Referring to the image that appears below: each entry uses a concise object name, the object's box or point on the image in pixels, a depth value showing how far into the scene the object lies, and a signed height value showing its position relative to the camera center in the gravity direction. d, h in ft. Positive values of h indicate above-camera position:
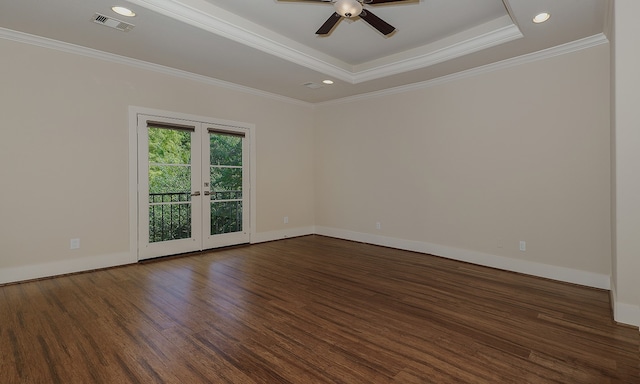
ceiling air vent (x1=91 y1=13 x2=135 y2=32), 10.36 +5.90
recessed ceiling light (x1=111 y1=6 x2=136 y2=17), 9.76 +5.84
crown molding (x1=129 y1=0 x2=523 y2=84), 10.57 +6.22
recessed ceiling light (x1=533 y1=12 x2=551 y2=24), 9.96 +5.67
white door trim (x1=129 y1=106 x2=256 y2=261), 14.36 +1.26
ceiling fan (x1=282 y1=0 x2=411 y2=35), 9.14 +5.56
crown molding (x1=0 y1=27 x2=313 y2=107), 11.63 +6.02
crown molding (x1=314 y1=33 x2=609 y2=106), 11.67 +5.66
